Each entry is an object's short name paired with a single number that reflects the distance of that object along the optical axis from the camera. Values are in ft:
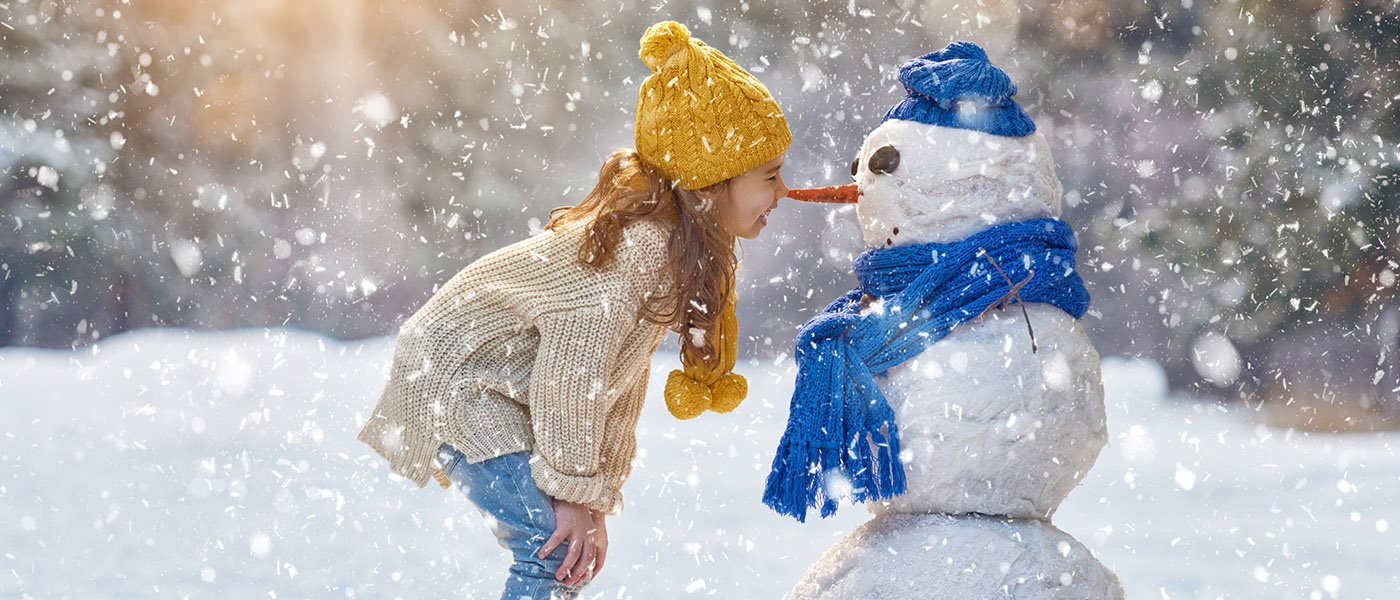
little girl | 18.46
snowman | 18.36
